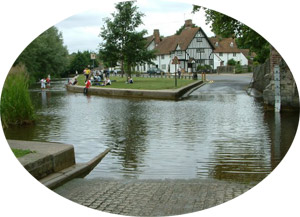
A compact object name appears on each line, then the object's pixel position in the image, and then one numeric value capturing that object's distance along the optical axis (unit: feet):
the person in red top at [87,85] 90.63
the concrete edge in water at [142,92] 71.97
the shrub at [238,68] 163.06
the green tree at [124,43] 99.55
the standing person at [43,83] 84.77
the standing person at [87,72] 89.53
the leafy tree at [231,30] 60.25
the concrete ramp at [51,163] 20.63
